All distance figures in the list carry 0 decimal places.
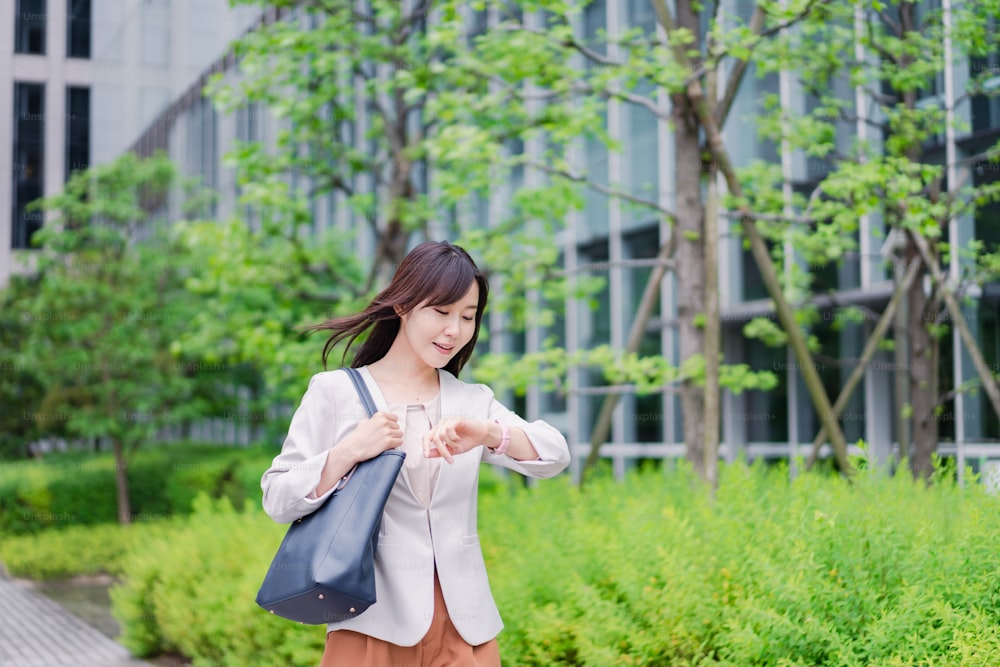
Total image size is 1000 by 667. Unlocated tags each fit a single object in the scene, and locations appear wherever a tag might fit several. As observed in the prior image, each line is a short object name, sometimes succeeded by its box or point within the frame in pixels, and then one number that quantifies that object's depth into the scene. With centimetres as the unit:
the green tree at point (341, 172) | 792
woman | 246
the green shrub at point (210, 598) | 575
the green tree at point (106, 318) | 1498
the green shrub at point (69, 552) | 1261
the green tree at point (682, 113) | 655
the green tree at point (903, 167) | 691
